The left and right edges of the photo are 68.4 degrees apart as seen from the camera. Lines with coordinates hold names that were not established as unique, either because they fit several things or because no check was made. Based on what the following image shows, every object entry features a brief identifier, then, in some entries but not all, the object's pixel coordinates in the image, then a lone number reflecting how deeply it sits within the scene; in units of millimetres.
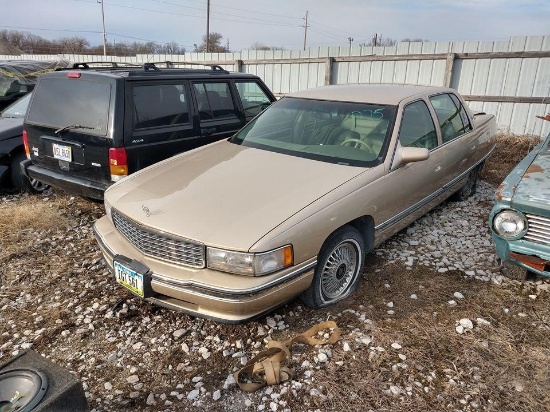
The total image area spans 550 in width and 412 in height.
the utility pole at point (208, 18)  33344
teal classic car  2926
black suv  3977
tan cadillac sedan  2453
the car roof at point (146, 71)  4211
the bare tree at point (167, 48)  45844
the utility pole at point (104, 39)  39162
